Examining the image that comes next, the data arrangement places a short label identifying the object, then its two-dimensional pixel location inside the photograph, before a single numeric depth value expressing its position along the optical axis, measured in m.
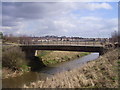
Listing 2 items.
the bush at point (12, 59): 46.03
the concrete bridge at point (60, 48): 51.09
